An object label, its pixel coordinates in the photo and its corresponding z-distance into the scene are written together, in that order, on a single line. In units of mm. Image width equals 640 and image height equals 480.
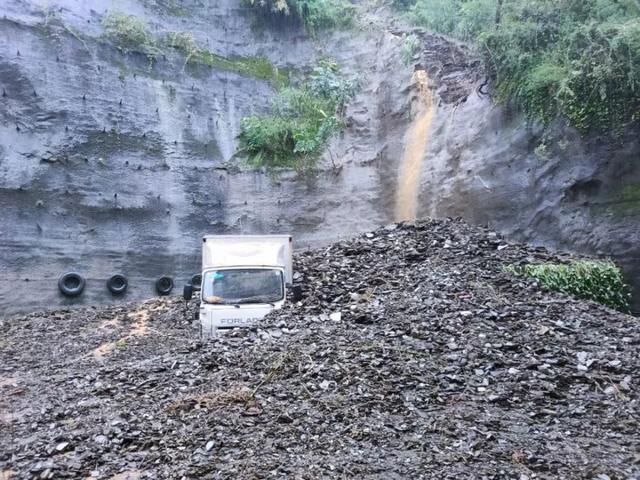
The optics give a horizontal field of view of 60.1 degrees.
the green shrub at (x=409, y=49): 17695
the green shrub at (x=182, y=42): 17906
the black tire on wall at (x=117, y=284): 14016
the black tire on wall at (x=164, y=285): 14469
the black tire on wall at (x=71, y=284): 13484
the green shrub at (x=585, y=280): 9852
